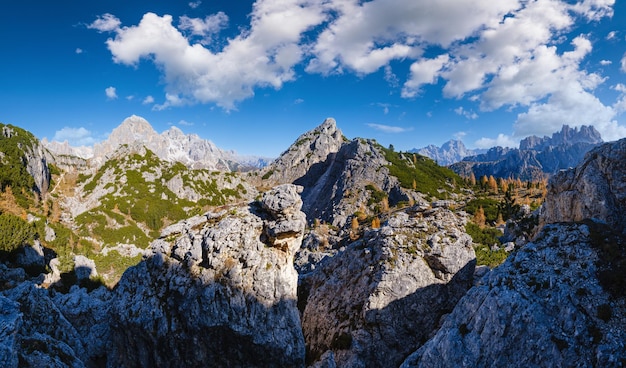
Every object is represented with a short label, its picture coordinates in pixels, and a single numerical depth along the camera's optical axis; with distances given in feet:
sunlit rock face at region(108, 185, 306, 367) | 69.77
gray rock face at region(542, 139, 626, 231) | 63.31
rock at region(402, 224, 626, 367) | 42.11
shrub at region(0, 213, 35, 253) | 151.12
